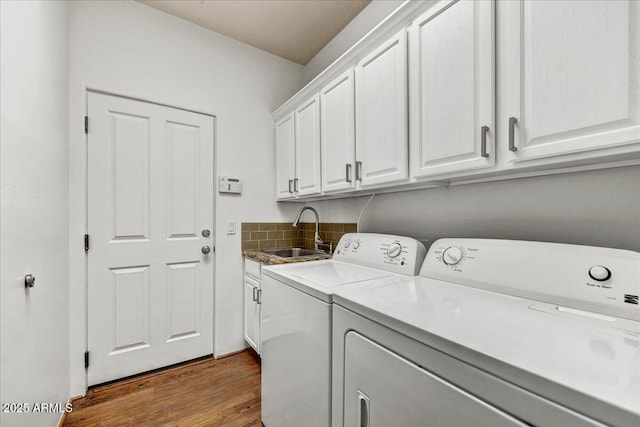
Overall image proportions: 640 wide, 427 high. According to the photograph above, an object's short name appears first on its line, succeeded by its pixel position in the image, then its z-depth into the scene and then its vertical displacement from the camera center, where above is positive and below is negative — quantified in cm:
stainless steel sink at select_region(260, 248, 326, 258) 253 -37
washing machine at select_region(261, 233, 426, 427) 103 -46
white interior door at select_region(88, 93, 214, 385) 186 -17
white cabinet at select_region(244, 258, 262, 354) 212 -74
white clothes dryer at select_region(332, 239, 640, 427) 48 -29
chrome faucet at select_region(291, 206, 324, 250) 231 -22
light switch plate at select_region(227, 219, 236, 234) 236 -12
